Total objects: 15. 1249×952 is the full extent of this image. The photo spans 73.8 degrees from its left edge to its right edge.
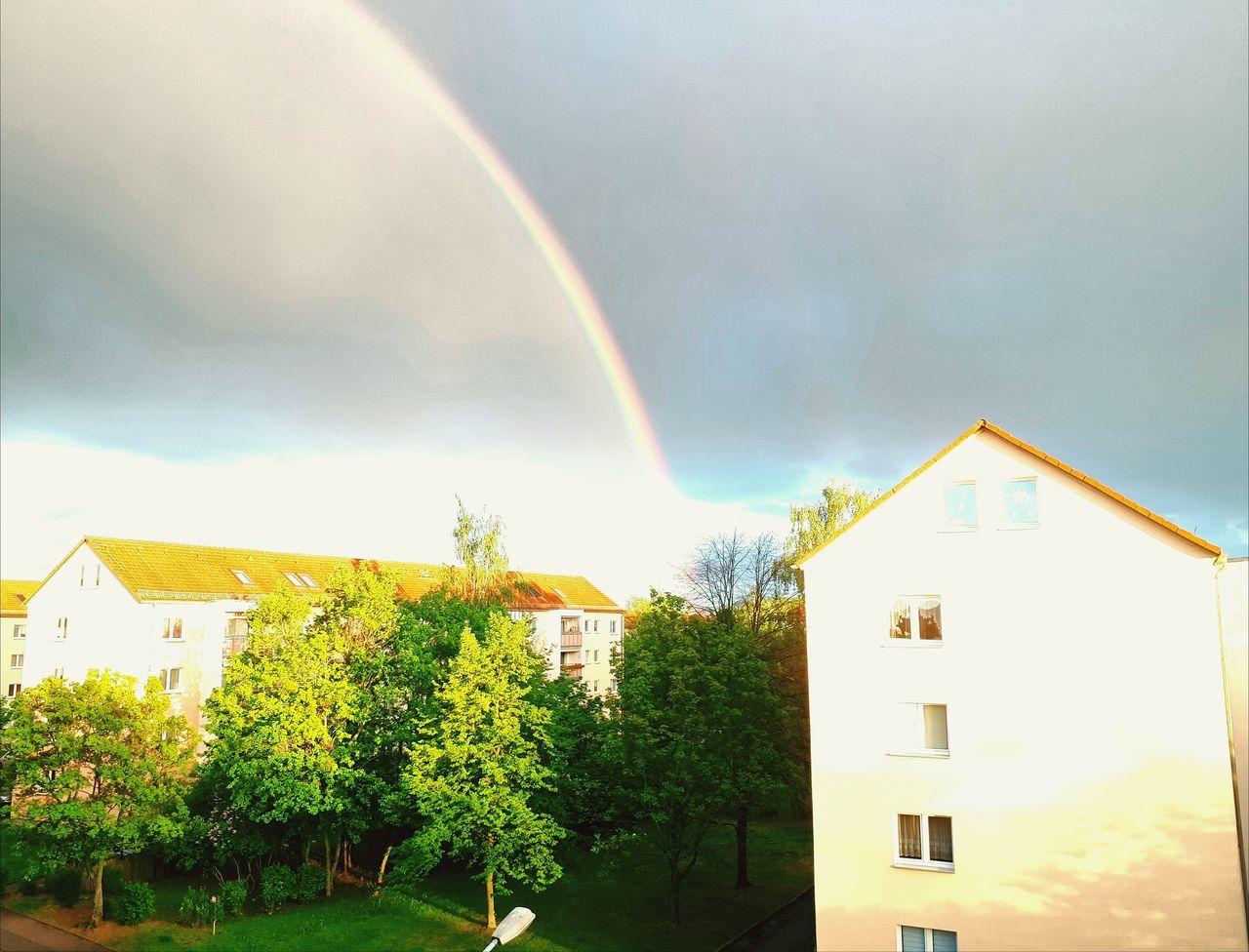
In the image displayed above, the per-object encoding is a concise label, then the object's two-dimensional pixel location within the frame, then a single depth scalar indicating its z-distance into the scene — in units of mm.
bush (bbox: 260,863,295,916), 30312
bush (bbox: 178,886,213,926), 28797
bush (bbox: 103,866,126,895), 31656
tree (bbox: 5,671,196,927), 27031
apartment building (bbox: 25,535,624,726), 45594
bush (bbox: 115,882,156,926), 28641
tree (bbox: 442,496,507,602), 51875
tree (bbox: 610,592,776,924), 26953
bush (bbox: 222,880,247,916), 29578
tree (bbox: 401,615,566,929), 26078
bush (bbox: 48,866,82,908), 30469
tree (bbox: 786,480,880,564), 49125
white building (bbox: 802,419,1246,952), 17766
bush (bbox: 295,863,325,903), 30984
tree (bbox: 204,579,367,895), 29500
